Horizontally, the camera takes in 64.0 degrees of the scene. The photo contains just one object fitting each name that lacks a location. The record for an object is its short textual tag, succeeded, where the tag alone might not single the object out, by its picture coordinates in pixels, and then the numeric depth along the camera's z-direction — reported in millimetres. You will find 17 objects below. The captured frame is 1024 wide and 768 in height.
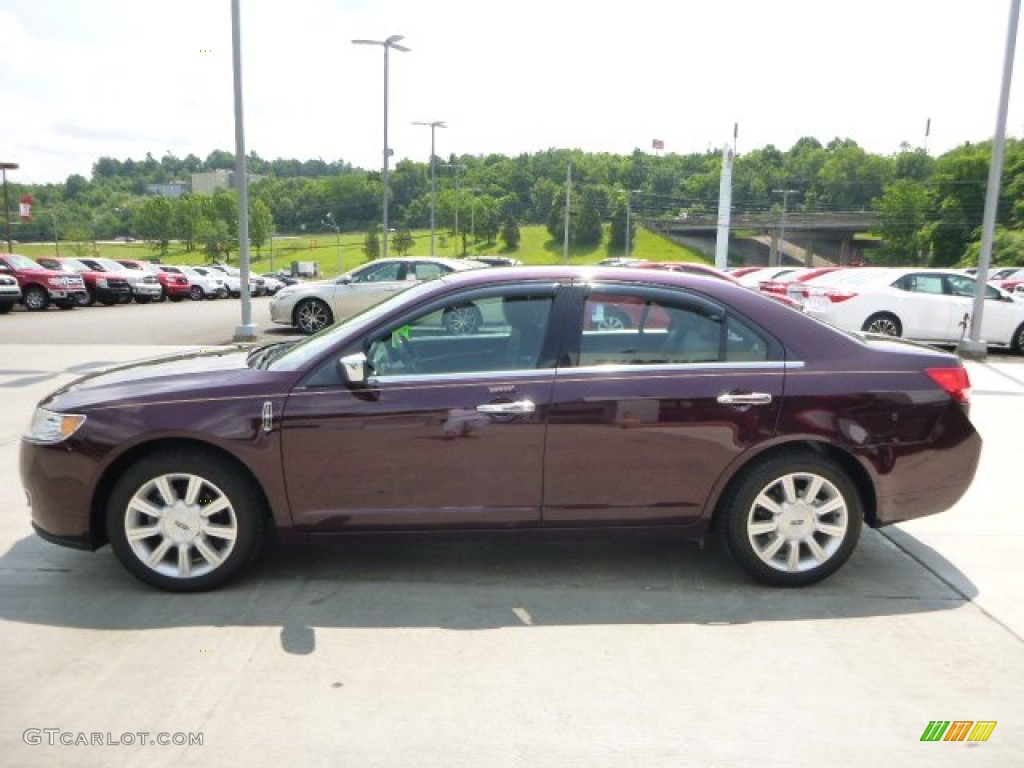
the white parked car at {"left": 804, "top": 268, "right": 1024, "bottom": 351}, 14281
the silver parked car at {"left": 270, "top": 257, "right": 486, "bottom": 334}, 15742
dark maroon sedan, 3916
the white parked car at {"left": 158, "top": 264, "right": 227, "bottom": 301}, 36156
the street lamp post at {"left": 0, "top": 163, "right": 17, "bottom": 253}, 41416
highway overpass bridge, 109375
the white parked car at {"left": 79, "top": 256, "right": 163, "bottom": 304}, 29155
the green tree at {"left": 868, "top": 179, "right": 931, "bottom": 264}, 91688
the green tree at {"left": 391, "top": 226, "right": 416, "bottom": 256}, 94000
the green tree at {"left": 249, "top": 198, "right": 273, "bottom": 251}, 105188
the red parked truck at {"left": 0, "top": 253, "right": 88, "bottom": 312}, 23406
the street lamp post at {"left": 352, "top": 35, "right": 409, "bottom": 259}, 27492
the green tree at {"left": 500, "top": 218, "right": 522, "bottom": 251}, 104575
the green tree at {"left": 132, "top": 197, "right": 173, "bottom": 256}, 118438
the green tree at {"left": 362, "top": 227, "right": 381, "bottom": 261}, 105500
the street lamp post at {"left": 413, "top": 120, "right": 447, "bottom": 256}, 37875
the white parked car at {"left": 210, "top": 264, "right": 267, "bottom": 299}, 40366
